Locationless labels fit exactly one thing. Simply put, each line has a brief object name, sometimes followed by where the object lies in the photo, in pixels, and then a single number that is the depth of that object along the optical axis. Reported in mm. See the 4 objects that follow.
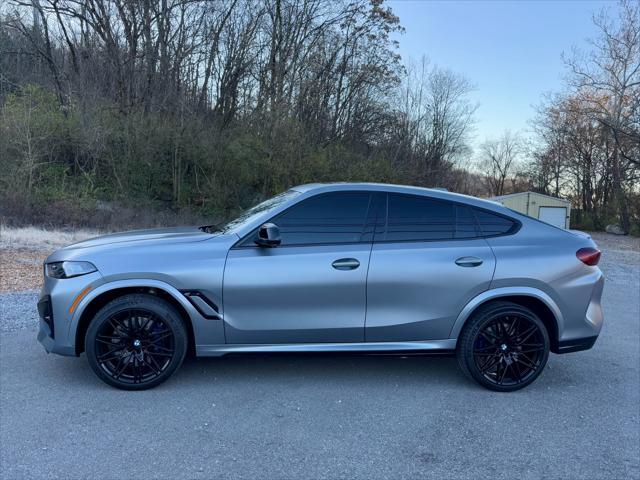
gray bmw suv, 3760
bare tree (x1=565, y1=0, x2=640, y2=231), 28062
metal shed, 33406
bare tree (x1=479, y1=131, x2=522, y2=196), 64450
